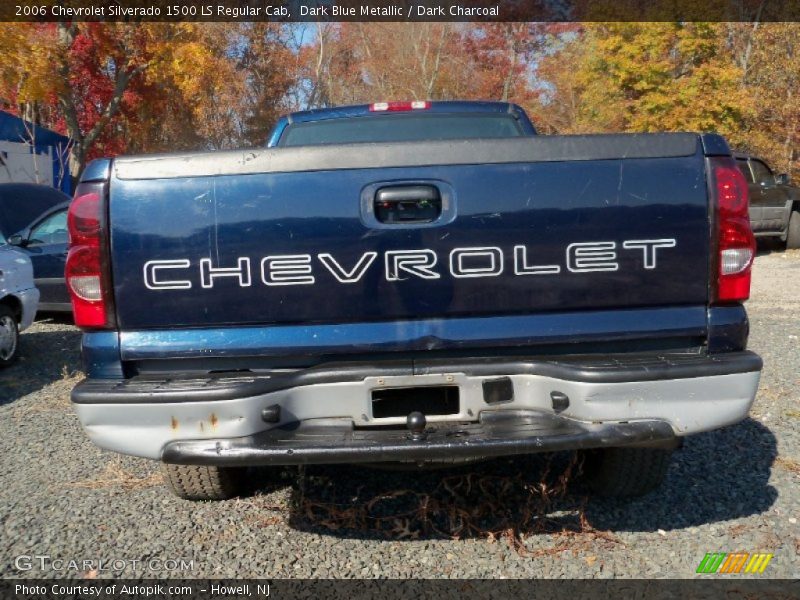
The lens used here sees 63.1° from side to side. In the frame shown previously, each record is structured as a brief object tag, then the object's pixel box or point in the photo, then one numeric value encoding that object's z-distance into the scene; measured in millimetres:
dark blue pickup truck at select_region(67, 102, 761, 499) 2436
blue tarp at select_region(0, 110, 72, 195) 16091
